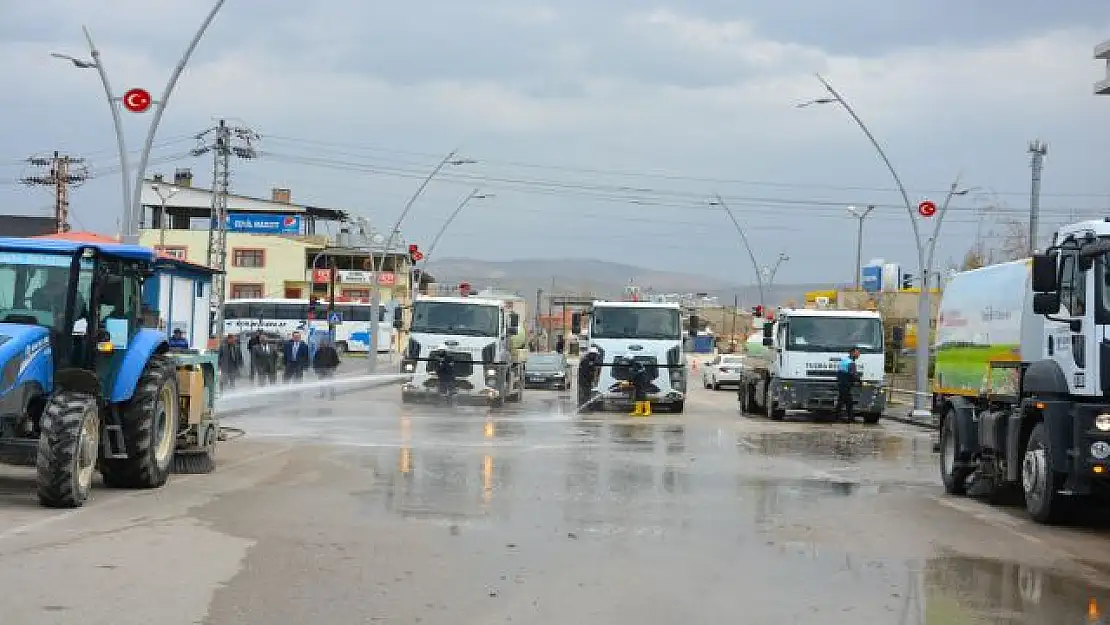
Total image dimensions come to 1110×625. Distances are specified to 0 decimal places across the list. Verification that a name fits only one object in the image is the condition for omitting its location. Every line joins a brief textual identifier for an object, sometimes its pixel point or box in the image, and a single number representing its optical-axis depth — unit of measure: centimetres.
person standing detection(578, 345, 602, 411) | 3309
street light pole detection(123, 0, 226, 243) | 2306
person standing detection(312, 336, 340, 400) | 4190
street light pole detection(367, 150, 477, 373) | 5331
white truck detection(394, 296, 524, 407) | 3325
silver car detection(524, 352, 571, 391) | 5078
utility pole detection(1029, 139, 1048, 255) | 4081
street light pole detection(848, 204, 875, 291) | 5225
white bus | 7600
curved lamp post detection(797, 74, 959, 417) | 3306
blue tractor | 1157
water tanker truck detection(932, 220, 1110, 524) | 1208
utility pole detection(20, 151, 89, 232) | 7081
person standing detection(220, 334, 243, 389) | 3938
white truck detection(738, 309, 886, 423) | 3112
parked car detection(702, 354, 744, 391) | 5688
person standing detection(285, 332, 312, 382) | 4141
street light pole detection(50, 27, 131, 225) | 2412
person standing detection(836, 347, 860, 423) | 3091
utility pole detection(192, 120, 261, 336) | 6052
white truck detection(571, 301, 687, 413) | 3288
